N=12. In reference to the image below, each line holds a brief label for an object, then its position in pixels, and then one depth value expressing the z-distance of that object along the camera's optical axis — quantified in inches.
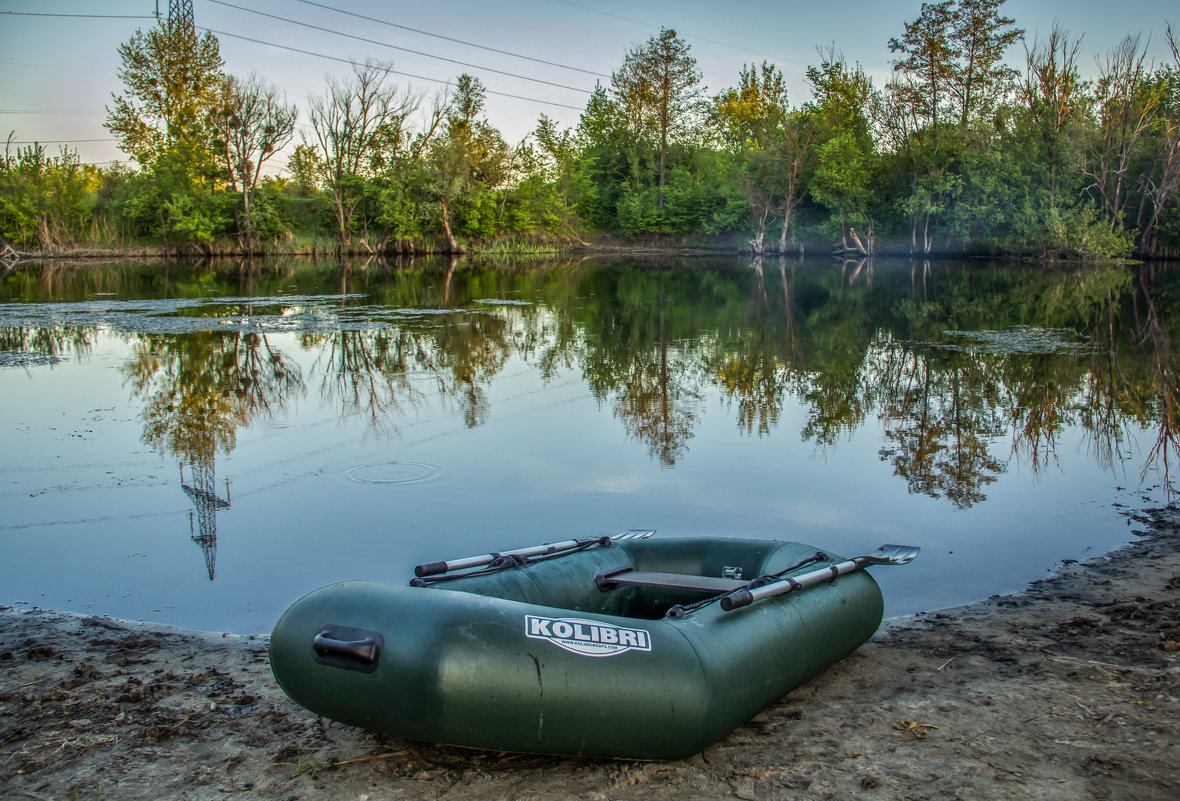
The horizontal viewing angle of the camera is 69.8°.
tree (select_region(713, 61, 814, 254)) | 1763.0
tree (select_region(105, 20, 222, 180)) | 1763.0
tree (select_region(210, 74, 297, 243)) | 1738.4
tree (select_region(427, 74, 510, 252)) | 1855.3
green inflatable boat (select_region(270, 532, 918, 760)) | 114.2
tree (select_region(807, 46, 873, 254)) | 1686.8
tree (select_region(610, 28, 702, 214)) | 2097.7
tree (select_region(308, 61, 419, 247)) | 1830.7
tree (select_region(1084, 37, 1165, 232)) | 1401.3
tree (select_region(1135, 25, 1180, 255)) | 1363.2
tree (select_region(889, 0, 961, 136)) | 1547.7
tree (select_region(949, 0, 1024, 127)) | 1525.6
